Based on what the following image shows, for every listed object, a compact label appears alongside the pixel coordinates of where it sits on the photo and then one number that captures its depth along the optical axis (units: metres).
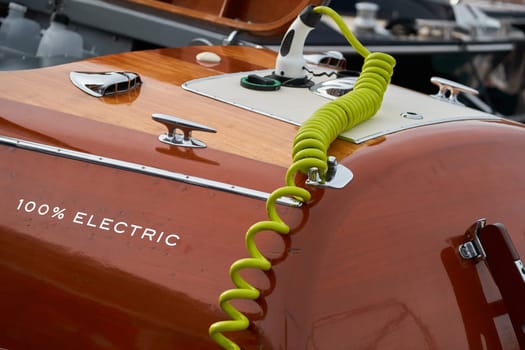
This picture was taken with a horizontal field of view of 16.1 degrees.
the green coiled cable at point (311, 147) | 3.68
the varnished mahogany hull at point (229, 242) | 3.73
